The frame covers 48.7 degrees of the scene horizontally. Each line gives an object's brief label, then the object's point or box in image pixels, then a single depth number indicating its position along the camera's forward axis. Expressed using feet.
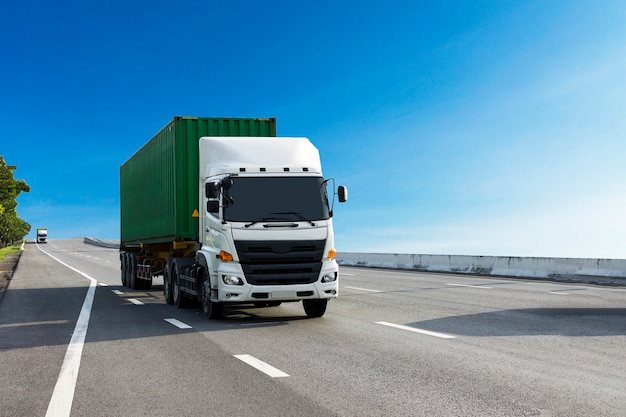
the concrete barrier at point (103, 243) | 319.31
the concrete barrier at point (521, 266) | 77.36
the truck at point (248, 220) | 38.50
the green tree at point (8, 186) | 194.90
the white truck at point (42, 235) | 407.52
